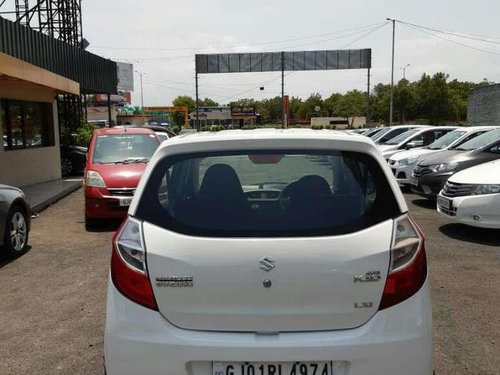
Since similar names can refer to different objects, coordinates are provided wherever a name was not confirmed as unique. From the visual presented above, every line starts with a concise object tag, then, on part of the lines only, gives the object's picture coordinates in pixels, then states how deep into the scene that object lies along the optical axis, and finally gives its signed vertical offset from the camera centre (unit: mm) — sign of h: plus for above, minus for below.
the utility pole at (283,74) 46250 +3700
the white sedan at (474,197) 7641 -1131
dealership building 13242 +311
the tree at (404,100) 72375 +2330
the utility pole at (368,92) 50756 +2398
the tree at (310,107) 123100 +2327
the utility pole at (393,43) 46094 +6566
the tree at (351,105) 106625 +2446
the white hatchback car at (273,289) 2512 -797
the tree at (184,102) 151700 +4302
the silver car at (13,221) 6867 -1356
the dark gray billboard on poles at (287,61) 46281 +4739
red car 8969 -867
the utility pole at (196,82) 47181 +3080
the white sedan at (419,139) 15484 -607
